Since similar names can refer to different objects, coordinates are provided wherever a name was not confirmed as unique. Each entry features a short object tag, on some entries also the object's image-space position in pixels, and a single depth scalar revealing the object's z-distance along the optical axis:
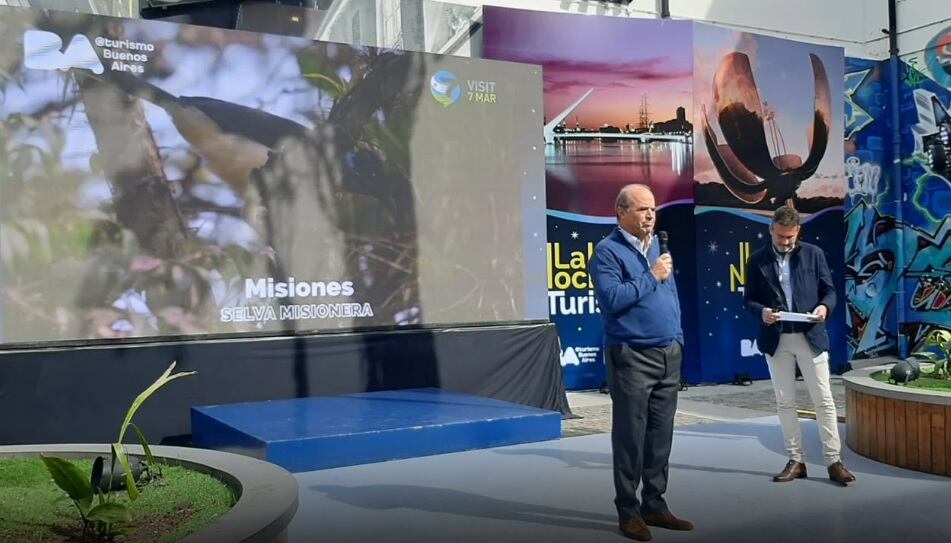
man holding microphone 3.59
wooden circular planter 4.68
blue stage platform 5.06
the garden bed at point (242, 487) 2.57
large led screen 6.17
